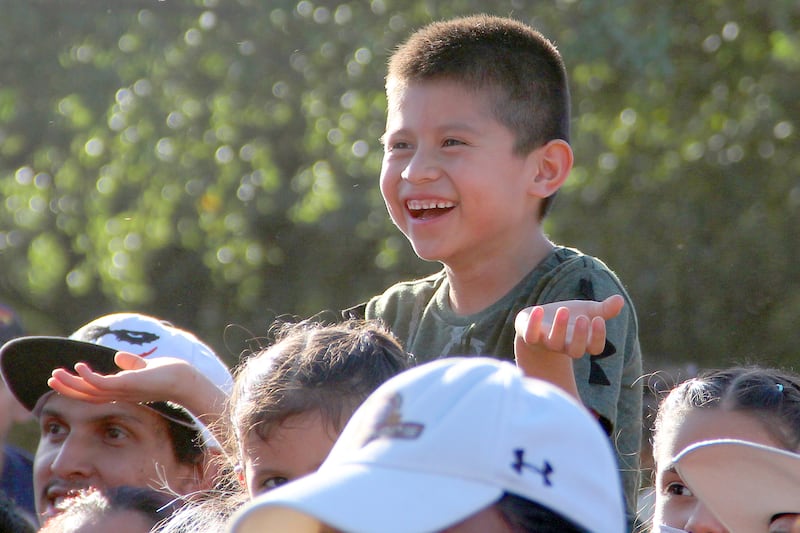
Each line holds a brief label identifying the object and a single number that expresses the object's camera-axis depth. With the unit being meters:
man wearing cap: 6.61
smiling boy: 6.08
